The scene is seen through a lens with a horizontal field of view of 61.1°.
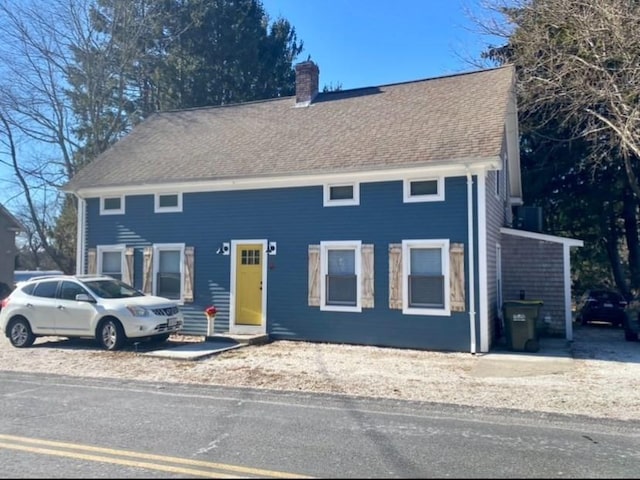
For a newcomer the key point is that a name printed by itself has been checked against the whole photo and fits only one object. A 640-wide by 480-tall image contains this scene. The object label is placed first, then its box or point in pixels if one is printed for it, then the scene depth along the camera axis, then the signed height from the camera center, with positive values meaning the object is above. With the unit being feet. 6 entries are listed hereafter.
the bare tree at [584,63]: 52.29 +22.55
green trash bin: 38.78 -3.23
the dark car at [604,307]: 61.21 -3.03
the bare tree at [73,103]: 79.71 +27.10
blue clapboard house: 39.47 +4.66
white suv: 38.55 -2.65
